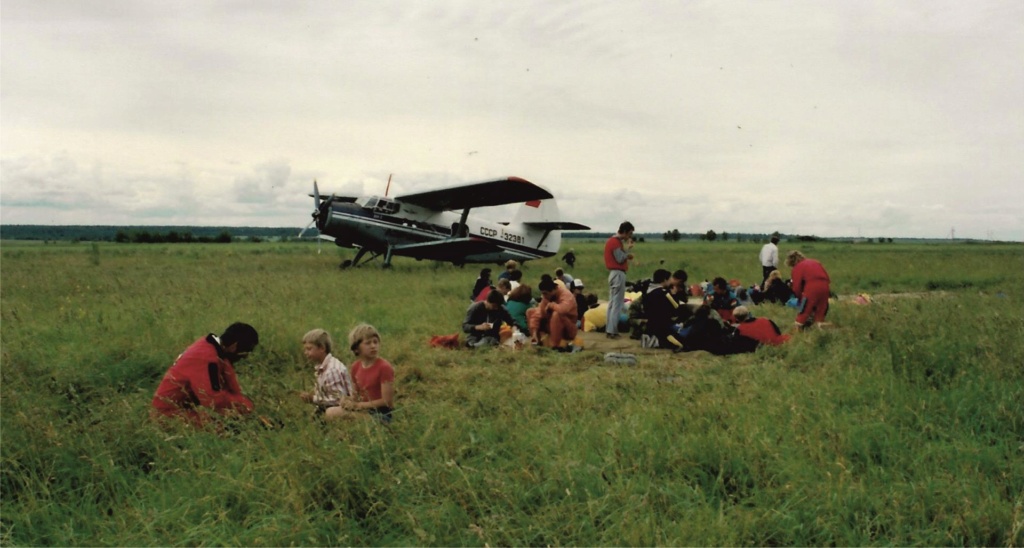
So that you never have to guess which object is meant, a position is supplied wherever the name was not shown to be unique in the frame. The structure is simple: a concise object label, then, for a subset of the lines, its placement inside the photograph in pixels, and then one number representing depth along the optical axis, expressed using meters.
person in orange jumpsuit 8.61
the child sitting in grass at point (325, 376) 4.87
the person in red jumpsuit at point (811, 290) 8.61
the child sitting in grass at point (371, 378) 4.58
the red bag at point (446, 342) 8.68
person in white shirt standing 14.73
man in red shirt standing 9.59
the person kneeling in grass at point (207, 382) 4.49
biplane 21.25
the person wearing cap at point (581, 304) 11.23
